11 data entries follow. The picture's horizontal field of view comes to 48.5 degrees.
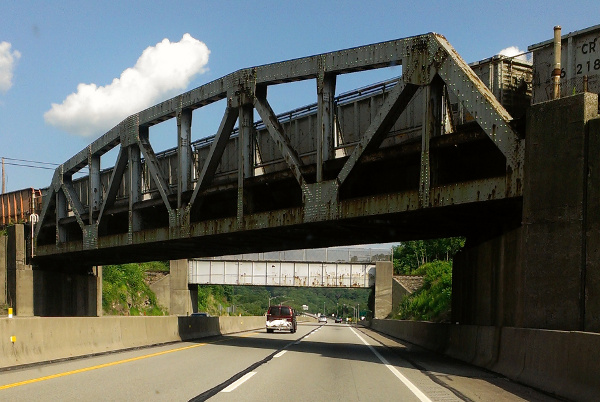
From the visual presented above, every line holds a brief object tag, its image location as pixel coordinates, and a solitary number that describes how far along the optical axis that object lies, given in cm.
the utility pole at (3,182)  7831
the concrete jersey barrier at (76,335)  1402
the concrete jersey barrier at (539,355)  969
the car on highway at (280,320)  4162
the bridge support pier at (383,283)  6675
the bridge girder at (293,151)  1549
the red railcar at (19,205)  3919
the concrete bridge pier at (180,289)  6769
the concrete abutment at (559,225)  1204
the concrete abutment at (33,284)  3706
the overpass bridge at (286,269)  6359
